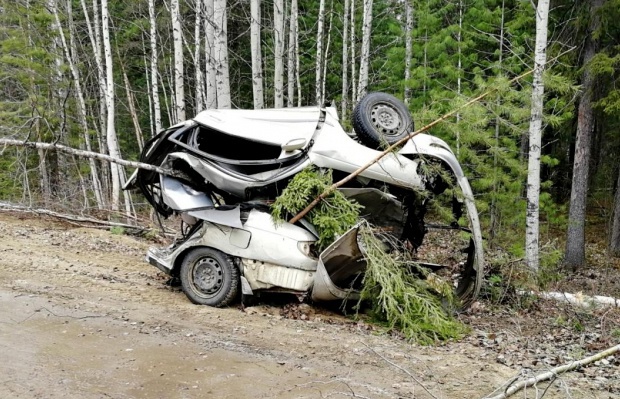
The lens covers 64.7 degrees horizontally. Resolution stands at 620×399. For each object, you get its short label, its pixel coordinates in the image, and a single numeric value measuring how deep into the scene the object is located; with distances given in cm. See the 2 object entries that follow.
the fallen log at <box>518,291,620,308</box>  723
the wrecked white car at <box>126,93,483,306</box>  620
